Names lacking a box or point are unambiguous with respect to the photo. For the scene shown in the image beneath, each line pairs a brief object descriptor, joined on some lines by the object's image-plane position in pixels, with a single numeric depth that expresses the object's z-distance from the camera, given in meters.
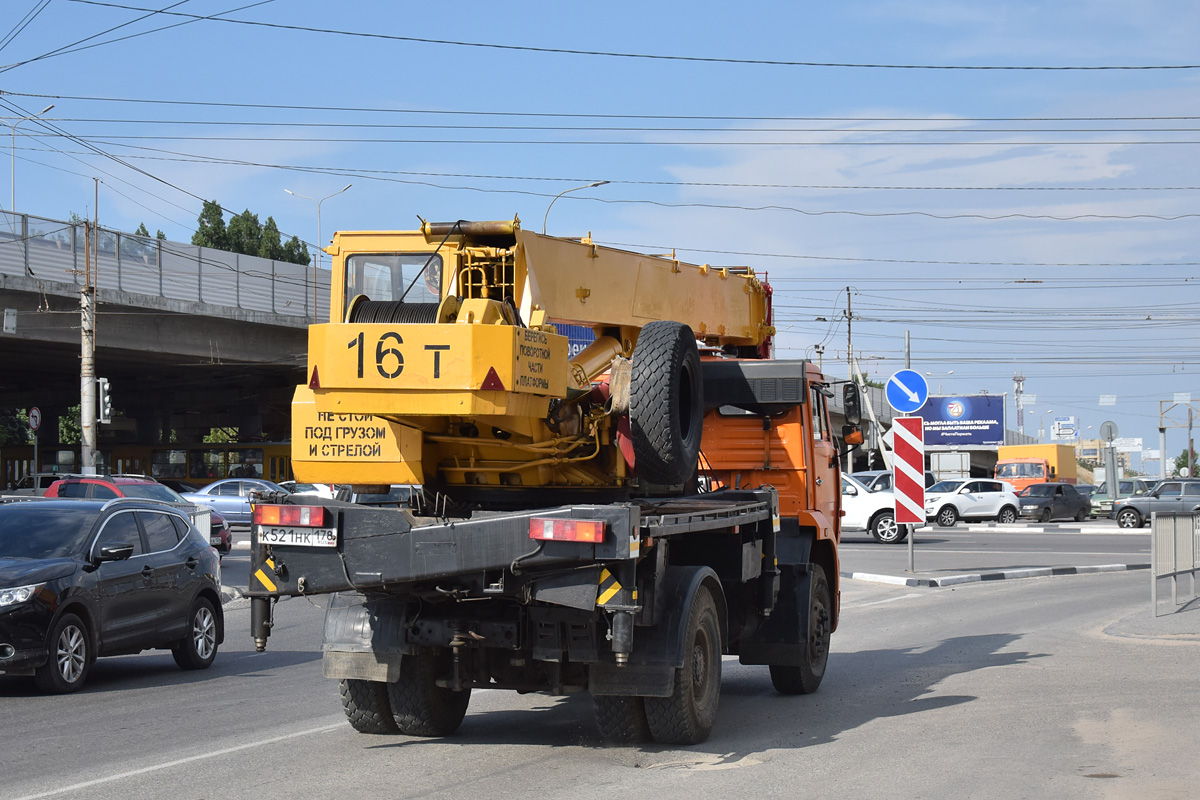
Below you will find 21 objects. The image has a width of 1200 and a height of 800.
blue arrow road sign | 20.22
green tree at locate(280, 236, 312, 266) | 93.69
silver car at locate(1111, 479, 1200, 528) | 39.03
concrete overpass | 35.31
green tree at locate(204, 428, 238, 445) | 83.31
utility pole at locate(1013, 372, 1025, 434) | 126.12
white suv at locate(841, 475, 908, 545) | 32.25
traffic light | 31.30
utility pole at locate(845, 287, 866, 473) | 70.99
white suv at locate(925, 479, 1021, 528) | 43.41
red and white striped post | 19.31
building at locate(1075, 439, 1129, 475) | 157.74
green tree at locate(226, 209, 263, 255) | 89.00
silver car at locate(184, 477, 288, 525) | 36.00
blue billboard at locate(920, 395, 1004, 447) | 79.31
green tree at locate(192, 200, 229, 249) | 88.50
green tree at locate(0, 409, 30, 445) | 92.25
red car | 27.20
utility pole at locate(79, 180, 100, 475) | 31.66
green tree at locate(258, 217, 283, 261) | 89.69
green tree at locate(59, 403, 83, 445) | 89.50
